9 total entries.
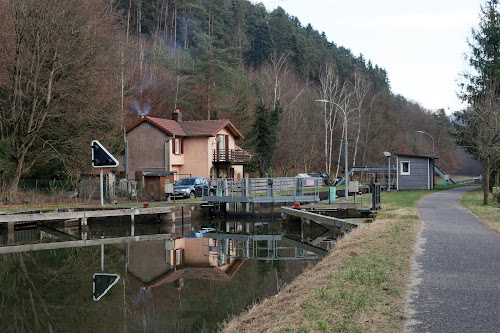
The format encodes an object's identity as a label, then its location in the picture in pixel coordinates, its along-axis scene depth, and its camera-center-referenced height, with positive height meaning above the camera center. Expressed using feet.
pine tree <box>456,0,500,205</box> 120.26 +27.11
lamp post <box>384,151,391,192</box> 150.10 -1.97
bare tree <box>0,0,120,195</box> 96.84 +20.74
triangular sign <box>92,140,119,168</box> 82.58 +3.73
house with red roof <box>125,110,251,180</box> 144.56 +9.03
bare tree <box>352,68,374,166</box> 207.57 +33.73
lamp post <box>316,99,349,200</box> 99.29 -1.95
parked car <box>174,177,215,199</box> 124.88 -2.08
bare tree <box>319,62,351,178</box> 193.33 +30.37
